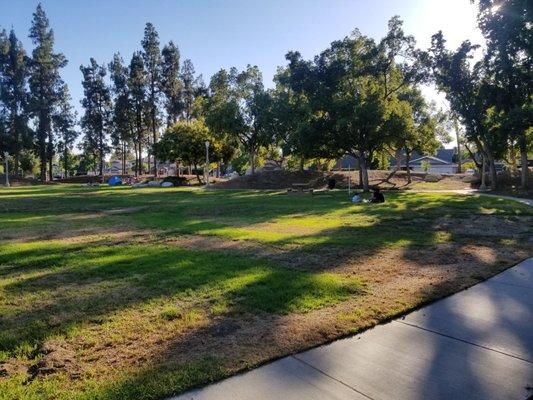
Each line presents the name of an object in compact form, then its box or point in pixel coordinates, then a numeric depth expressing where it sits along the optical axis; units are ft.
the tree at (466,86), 90.79
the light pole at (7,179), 168.14
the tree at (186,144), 153.79
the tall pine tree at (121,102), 201.57
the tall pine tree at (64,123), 211.00
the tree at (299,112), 96.17
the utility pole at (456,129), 142.59
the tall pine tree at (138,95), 189.98
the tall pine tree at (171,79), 192.75
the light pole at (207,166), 138.11
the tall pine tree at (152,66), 187.42
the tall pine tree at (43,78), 195.11
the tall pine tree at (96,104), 211.00
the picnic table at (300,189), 97.07
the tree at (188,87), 216.33
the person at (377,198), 63.46
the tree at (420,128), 107.34
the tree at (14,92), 193.06
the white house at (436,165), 267.41
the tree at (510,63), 57.41
